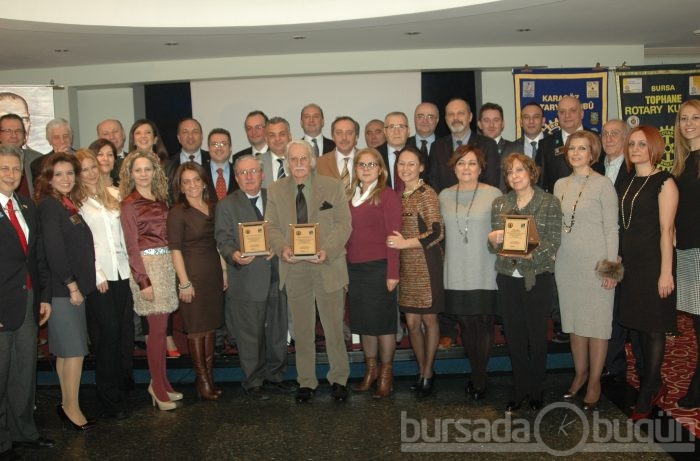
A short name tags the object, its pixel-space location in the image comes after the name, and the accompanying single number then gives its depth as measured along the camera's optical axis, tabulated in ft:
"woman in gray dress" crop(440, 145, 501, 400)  15.49
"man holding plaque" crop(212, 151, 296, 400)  16.11
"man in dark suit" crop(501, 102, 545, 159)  20.06
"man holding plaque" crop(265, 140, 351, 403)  15.79
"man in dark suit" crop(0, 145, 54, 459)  12.85
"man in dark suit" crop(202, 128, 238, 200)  18.99
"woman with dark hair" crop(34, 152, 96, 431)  14.03
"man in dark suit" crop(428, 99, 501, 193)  18.02
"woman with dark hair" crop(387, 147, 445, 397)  15.69
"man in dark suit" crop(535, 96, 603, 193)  18.71
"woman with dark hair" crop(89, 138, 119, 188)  16.70
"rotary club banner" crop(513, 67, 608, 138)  25.94
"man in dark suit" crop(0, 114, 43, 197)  19.01
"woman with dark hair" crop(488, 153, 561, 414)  14.55
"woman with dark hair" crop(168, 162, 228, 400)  15.85
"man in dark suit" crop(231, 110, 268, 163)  20.03
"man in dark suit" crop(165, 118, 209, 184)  19.92
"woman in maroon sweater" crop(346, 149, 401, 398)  15.88
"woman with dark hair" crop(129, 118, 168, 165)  18.78
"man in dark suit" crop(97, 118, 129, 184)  19.88
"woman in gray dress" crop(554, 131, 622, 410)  14.57
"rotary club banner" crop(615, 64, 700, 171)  26.27
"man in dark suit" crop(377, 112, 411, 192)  18.45
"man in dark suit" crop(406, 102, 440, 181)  19.67
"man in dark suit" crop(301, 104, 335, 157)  20.31
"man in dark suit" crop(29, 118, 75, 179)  18.79
